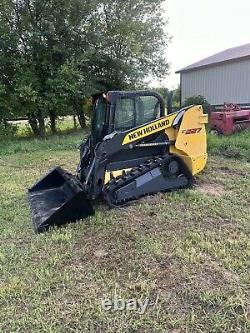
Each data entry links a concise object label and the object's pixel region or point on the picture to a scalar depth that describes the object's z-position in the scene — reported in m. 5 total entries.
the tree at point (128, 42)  13.24
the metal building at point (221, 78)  12.64
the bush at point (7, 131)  11.36
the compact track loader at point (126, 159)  4.12
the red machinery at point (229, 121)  9.00
